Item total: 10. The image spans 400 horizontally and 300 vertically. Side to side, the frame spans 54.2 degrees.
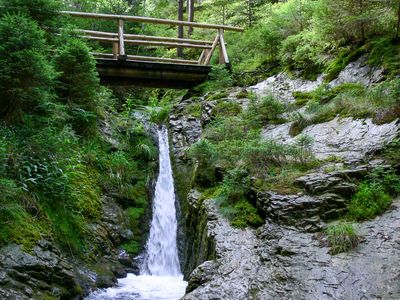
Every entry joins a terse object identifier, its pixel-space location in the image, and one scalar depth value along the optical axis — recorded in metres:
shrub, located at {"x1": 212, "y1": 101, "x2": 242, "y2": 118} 9.66
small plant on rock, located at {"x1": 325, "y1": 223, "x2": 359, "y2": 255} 4.57
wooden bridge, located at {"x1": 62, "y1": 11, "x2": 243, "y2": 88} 11.93
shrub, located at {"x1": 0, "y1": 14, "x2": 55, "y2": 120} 6.18
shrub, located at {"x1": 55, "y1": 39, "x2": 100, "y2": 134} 8.37
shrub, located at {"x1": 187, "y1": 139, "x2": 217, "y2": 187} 7.37
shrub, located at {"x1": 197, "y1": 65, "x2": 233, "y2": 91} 12.09
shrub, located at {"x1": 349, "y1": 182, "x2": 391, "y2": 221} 4.98
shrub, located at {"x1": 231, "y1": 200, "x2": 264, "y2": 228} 5.68
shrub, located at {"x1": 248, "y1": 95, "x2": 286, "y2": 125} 9.04
